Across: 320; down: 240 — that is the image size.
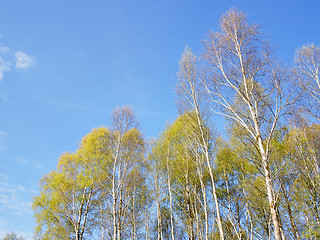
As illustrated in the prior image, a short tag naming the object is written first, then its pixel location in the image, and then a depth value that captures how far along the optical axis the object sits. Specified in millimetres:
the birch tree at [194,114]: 11345
